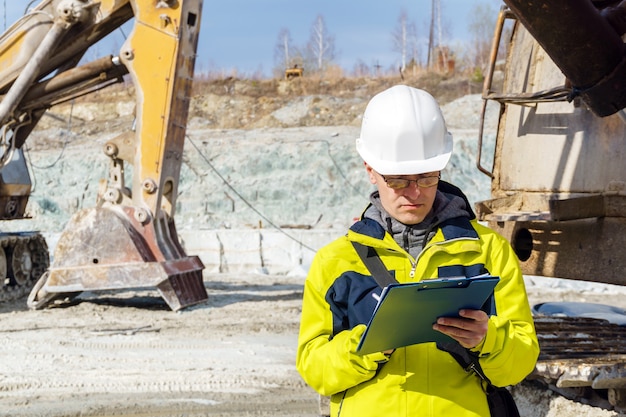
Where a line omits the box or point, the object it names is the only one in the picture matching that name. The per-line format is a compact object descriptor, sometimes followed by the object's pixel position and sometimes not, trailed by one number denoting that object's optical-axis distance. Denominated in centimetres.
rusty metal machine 321
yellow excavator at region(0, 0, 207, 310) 934
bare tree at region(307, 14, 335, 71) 4725
